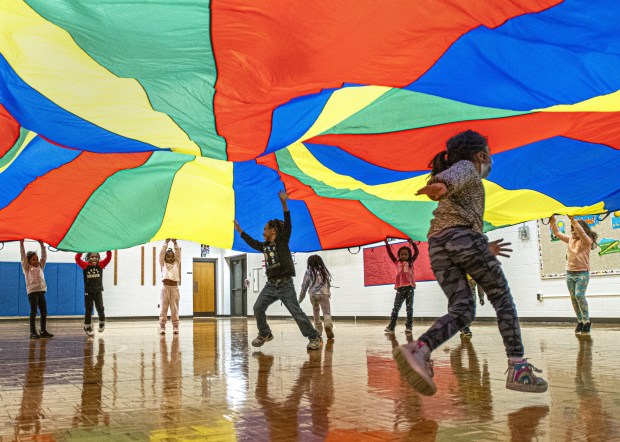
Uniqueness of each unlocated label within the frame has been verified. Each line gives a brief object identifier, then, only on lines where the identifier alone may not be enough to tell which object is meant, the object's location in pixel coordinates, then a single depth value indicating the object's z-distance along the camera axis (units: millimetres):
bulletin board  8648
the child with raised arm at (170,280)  7816
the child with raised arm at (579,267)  6391
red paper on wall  11727
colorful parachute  2504
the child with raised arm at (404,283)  7488
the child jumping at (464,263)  2203
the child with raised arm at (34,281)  7852
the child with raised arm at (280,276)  5027
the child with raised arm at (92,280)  8242
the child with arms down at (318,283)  6825
